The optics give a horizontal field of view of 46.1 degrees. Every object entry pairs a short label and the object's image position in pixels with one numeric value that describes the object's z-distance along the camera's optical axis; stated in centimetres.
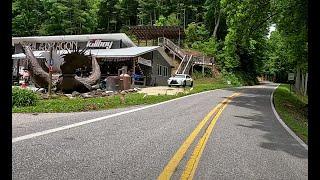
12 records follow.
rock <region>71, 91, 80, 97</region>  2170
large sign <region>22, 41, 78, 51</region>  4198
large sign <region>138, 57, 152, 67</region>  3586
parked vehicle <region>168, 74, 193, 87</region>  3906
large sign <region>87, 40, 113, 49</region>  4125
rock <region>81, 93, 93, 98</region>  2096
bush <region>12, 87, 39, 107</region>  1523
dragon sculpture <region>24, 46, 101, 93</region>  2306
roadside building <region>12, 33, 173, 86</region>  3550
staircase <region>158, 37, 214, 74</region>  5144
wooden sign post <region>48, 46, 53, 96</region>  1920
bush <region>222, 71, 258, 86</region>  5678
